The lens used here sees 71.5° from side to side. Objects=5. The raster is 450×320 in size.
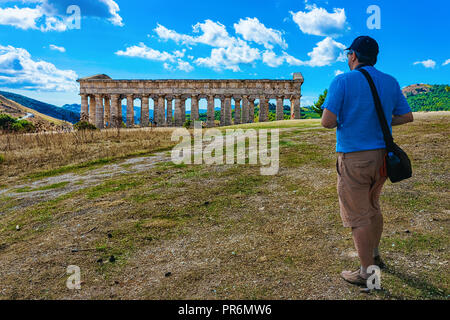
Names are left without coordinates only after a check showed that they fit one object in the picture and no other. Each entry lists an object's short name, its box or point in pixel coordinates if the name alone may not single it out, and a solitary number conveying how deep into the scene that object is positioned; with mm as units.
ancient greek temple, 42062
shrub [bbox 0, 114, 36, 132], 42538
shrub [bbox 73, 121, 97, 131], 28086
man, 3037
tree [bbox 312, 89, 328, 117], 53250
